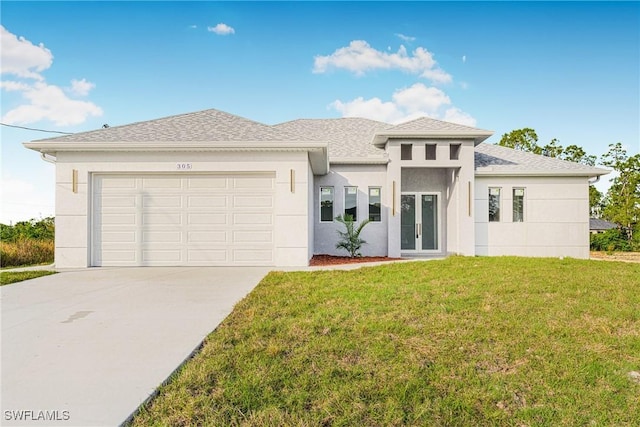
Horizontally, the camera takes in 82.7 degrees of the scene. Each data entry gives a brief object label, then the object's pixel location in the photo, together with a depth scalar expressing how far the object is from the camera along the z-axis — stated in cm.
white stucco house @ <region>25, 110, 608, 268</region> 1039
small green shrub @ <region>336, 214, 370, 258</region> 1302
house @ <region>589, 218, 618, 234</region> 3172
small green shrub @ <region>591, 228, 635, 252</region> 1956
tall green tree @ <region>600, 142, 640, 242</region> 2077
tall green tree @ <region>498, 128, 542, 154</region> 2853
